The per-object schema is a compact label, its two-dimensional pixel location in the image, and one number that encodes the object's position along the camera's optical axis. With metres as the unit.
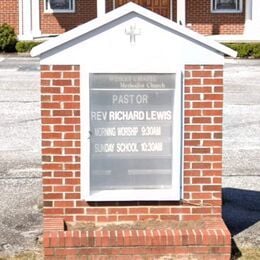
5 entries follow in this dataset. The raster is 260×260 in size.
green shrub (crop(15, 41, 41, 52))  29.69
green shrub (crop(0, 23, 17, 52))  30.22
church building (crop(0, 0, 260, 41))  32.44
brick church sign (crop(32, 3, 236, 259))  6.65
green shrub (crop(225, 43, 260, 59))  28.59
